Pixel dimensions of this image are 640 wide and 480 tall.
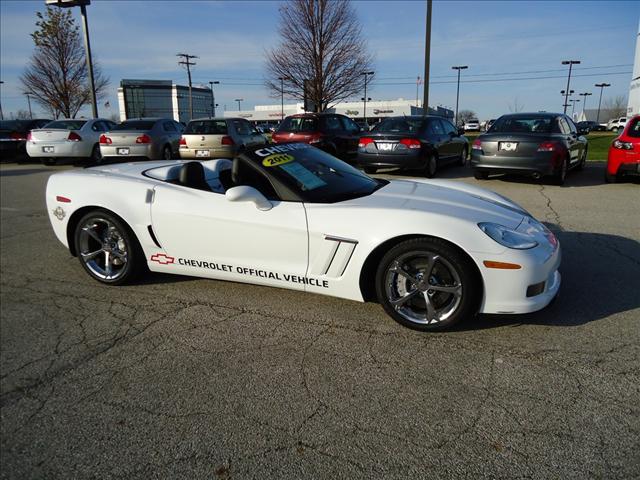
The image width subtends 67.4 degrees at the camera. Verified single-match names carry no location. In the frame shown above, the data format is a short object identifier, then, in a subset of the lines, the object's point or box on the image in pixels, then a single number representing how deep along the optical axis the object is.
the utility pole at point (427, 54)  16.75
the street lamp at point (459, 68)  60.40
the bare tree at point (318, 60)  24.14
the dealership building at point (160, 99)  88.69
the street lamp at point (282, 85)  25.64
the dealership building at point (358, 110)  98.38
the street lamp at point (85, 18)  20.65
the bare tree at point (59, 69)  25.86
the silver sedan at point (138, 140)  13.59
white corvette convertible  3.05
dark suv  12.82
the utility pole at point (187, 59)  65.25
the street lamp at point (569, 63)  60.95
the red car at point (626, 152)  8.93
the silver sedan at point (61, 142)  14.35
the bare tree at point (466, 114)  123.98
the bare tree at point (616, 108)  105.05
